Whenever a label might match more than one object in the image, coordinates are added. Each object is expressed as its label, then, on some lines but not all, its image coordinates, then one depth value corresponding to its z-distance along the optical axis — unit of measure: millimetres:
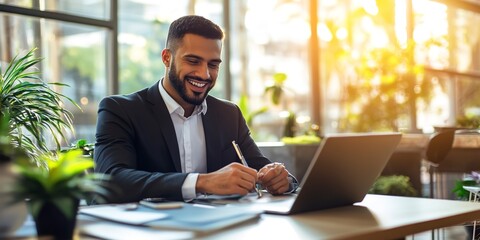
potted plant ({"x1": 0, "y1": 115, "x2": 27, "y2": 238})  1167
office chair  4383
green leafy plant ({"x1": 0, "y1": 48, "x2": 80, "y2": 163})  2713
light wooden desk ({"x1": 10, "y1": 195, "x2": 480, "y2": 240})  1274
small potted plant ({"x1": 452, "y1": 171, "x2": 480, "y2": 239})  2702
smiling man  2174
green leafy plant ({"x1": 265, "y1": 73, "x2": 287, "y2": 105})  5750
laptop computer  1546
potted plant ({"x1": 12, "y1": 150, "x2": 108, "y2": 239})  1173
